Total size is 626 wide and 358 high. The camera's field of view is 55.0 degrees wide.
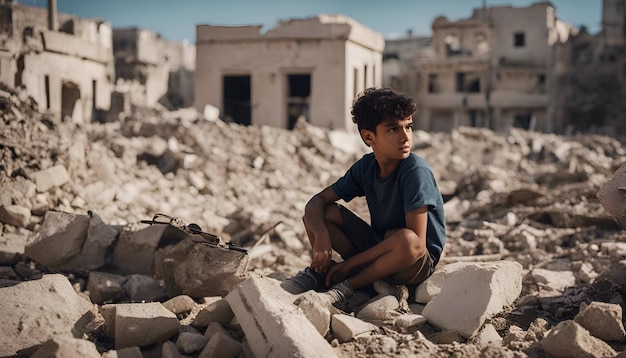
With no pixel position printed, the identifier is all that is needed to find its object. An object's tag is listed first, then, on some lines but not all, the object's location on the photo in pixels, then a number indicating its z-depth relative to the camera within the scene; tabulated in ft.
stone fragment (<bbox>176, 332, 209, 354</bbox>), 8.98
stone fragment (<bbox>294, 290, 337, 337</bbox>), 9.10
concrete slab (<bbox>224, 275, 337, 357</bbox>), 8.09
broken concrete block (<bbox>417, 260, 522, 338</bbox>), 9.59
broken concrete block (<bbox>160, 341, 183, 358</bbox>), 8.73
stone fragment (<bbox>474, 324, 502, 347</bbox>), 9.20
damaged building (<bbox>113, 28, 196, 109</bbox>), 91.35
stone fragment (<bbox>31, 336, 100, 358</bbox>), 7.80
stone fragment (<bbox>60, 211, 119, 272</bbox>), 14.17
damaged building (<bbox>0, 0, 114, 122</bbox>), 42.52
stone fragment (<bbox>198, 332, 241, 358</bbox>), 8.57
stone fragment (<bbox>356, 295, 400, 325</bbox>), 9.90
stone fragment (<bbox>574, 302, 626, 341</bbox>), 8.87
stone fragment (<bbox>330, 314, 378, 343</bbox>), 9.16
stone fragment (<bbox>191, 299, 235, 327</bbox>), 10.05
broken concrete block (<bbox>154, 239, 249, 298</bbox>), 11.75
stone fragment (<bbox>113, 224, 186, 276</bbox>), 14.33
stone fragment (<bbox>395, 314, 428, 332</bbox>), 9.58
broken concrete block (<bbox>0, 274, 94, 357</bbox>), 8.99
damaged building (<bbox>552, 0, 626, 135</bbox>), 96.94
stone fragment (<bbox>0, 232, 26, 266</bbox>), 14.19
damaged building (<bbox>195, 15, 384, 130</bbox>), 50.83
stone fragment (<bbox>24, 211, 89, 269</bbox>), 13.58
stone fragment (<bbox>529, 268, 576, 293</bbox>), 12.86
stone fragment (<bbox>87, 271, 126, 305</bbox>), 12.60
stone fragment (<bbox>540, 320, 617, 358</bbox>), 8.19
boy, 10.07
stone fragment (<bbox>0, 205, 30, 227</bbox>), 16.11
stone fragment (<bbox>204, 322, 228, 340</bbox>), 9.45
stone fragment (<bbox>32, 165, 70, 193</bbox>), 18.02
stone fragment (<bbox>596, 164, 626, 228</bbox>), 10.35
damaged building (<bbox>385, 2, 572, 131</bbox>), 97.14
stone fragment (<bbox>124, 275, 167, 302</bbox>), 12.44
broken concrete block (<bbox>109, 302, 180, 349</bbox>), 9.20
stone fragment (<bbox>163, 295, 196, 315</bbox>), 11.31
